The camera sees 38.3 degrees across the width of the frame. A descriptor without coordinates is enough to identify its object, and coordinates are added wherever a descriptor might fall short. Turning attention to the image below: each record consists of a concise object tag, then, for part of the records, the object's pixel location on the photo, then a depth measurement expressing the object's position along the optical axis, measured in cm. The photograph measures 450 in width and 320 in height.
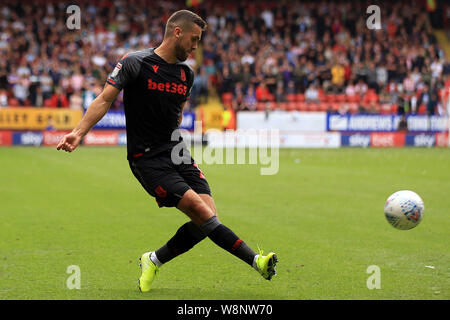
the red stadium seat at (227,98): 3050
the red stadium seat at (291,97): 3112
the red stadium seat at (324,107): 3095
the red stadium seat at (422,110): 3134
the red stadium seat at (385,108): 3100
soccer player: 551
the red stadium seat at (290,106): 3055
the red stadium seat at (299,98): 3134
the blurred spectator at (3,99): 2719
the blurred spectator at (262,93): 3078
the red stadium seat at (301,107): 3084
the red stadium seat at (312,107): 3084
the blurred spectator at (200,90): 3101
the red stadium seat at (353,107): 3058
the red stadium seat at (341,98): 3180
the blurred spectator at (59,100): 2789
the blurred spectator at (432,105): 3116
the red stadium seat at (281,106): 3034
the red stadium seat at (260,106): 3030
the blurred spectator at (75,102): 2781
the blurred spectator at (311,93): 3139
